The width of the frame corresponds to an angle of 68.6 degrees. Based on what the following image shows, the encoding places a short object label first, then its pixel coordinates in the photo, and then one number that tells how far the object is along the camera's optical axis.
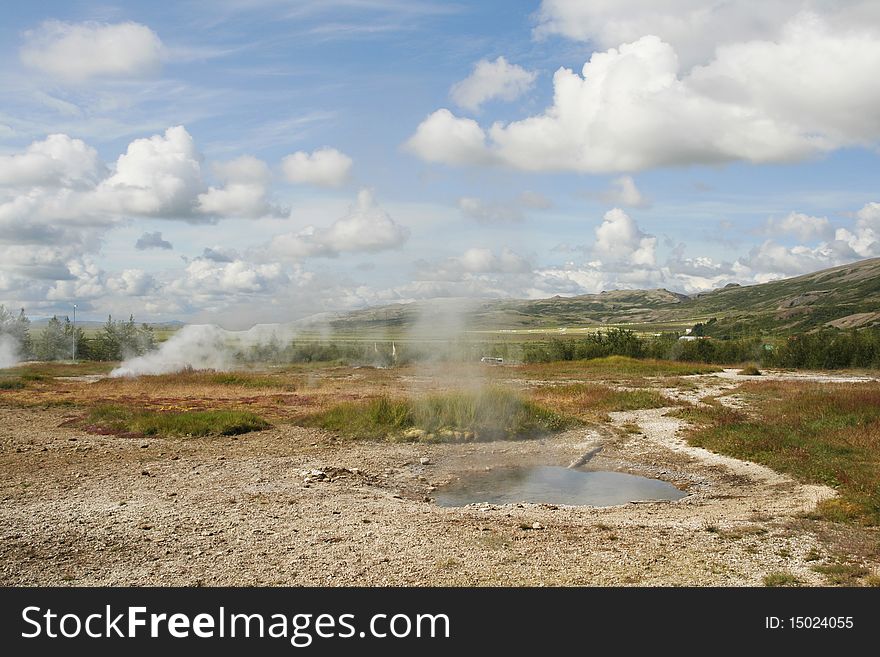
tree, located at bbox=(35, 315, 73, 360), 82.62
